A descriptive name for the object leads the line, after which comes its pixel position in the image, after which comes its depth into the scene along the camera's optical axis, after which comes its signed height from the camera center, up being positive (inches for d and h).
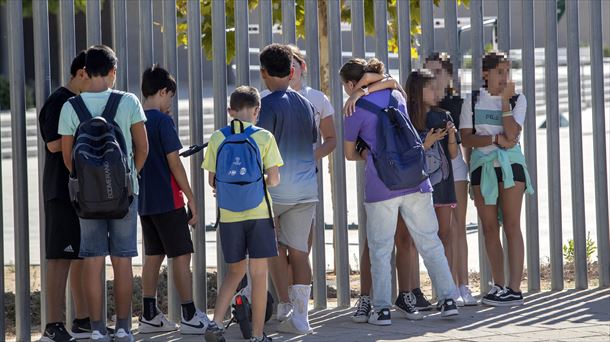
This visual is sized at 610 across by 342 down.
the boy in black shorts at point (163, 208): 520.1 -6.8
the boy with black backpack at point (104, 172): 469.7 +1.7
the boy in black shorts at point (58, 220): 501.4 -8.4
